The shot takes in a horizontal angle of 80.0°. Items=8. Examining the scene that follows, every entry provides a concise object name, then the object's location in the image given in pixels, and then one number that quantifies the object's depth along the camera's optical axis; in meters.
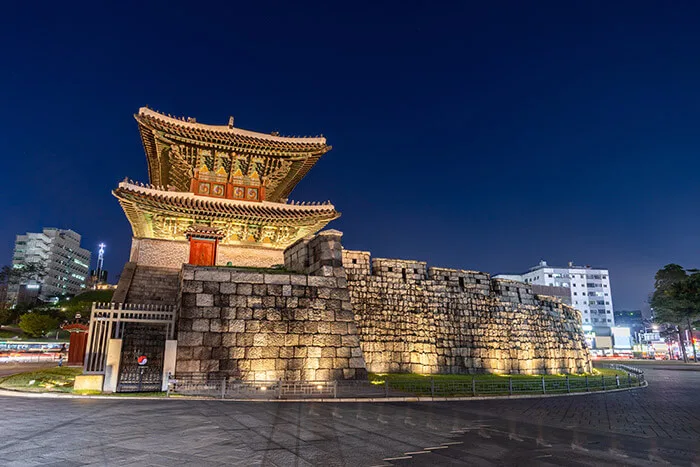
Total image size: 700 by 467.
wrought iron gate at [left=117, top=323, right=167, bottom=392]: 16.31
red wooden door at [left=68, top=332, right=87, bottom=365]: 21.66
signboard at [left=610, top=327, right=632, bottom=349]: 81.25
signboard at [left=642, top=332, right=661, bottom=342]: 91.81
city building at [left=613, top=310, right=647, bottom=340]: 121.18
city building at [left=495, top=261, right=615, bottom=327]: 100.94
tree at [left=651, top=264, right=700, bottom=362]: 48.97
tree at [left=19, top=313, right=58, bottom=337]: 37.53
